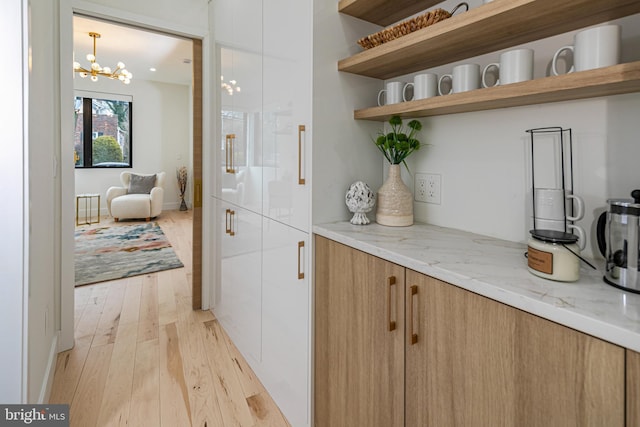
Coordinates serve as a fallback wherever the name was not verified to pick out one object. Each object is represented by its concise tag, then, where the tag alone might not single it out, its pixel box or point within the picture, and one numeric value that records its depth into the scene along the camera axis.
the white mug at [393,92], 1.36
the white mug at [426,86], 1.24
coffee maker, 0.67
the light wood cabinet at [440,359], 0.61
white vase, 1.36
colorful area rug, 3.61
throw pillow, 6.79
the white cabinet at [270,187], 1.43
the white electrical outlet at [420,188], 1.46
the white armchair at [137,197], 6.21
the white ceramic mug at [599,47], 0.79
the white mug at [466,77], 1.12
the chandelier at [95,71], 4.66
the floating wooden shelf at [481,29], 0.85
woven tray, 1.08
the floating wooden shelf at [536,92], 0.73
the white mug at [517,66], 0.95
